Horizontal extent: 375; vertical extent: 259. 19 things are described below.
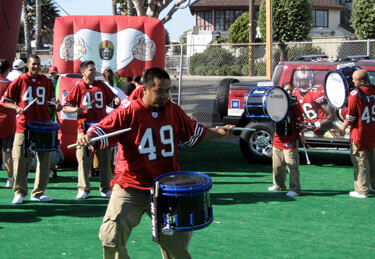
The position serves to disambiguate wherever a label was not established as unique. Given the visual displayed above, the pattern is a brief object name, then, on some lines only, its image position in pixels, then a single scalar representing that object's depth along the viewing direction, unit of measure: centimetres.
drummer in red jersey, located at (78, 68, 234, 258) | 482
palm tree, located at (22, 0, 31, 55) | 4144
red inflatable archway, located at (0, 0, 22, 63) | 1273
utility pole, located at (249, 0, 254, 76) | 2895
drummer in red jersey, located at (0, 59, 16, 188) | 915
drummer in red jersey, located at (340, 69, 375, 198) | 899
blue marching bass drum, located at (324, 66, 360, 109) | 985
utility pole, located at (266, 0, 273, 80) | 1537
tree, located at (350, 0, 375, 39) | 3491
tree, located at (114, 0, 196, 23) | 2338
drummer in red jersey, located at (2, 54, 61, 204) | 849
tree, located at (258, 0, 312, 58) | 3584
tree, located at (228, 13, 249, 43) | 4775
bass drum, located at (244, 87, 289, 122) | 933
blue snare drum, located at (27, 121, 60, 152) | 831
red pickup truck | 1135
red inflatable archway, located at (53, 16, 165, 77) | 1306
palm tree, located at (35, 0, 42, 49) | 3872
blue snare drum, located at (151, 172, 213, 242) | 467
